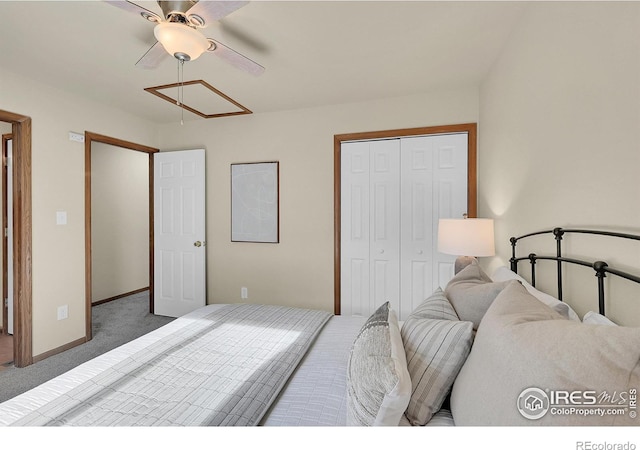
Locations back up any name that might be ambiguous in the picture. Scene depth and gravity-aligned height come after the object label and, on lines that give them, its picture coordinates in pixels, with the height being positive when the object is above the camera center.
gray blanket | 1.02 -0.63
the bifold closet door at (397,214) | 2.95 +0.11
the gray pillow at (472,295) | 1.15 -0.29
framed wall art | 3.49 +0.27
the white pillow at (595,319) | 0.87 -0.29
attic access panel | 2.77 +1.28
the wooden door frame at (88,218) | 3.05 +0.08
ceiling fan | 1.41 +1.01
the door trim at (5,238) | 3.14 -0.13
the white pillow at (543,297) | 1.02 -0.29
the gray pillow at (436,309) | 1.20 -0.36
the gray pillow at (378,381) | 0.81 -0.45
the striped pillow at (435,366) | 0.92 -0.45
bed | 0.63 -0.48
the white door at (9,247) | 3.12 -0.22
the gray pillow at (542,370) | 0.60 -0.32
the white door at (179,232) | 3.72 -0.09
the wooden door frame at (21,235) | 2.55 -0.08
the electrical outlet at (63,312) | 2.85 -0.82
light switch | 2.81 +0.08
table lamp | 2.06 -0.10
